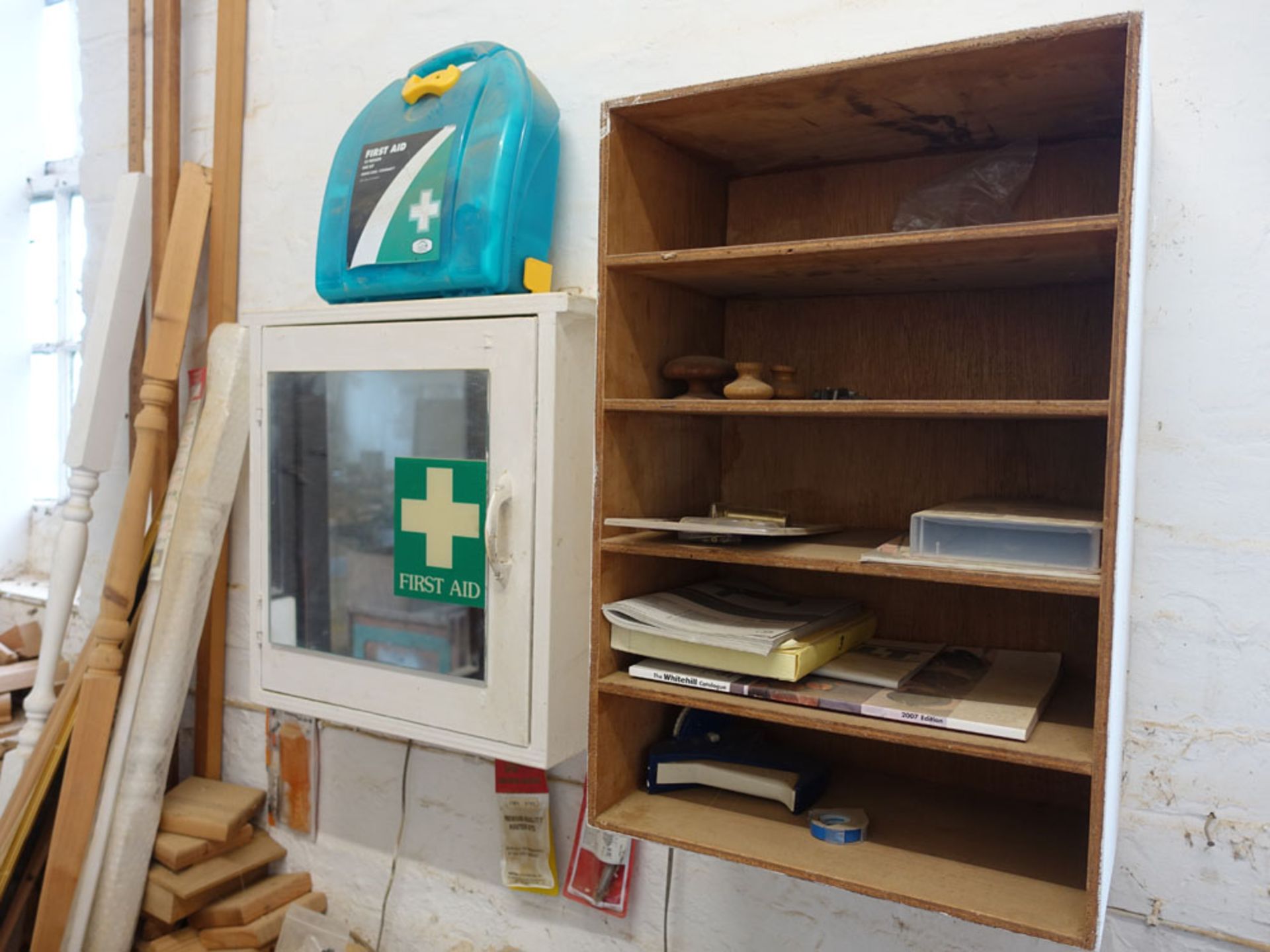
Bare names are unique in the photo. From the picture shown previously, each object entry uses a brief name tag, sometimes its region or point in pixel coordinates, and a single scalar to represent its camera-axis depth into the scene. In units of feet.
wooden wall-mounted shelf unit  3.19
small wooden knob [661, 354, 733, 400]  4.10
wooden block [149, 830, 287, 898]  5.69
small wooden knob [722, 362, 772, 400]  3.80
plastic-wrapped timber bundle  5.79
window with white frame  9.40
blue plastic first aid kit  4.46
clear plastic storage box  3.15
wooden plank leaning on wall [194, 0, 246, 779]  6.33
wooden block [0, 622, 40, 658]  8.36
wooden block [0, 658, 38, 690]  7.72
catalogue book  3.31
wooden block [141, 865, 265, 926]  5.65
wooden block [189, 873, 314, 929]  5.75
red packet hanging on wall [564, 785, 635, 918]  4.99
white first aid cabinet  4.33
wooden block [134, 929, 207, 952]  5.65
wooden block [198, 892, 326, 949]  5.68
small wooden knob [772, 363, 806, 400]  3.99
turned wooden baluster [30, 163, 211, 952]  5.60
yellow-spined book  3.60
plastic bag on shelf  3.96
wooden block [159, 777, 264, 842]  5.94
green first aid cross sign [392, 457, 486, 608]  4.46
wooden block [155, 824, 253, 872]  5.77
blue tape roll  3.69
